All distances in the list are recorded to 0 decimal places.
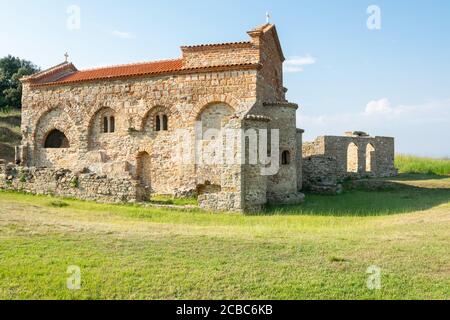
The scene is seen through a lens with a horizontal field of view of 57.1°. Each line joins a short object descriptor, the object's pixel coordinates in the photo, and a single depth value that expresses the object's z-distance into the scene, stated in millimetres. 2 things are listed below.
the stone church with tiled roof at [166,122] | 17016
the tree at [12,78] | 38238
